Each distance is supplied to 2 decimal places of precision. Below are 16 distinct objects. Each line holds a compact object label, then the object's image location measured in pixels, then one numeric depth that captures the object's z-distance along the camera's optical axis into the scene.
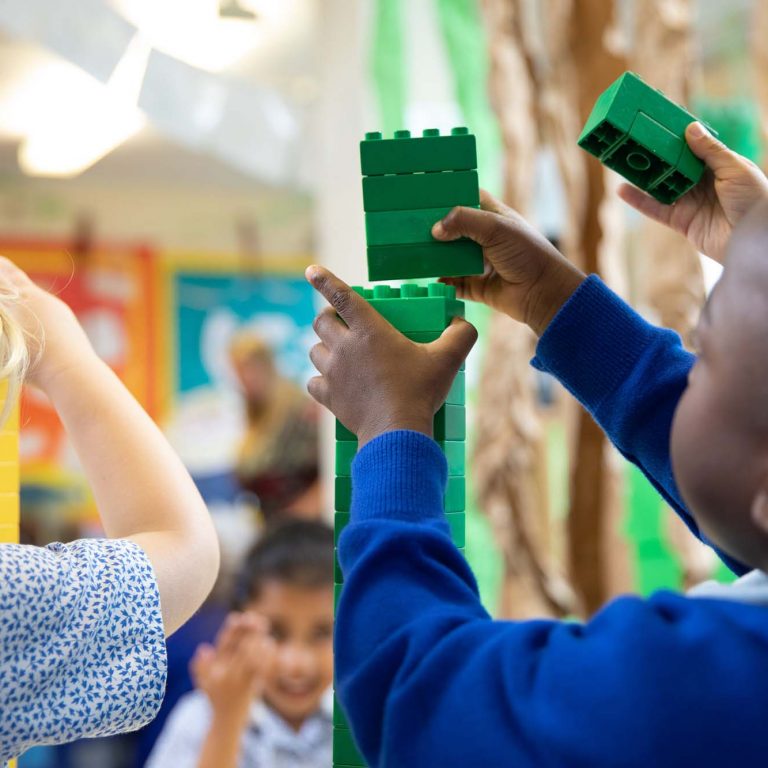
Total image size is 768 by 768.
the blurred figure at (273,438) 3.12
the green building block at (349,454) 0.62
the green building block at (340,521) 0.63
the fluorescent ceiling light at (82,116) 1.57
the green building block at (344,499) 0.63
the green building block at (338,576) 0.62
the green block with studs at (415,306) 0.61
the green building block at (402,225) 0.64
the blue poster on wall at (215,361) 3.81
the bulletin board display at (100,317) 3.53
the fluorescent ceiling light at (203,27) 1.69
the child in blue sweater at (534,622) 0.42
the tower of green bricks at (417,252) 0.62
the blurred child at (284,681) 1.33
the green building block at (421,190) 0.63
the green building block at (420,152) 0.63
